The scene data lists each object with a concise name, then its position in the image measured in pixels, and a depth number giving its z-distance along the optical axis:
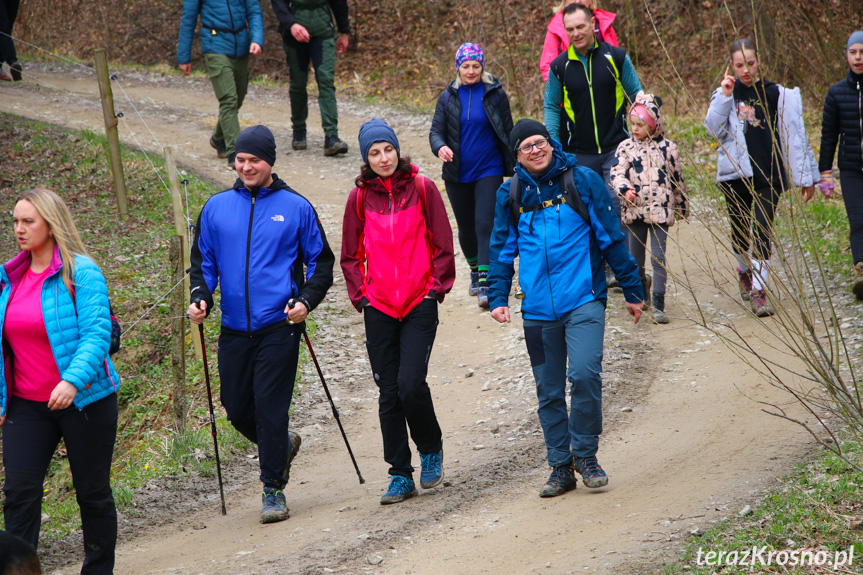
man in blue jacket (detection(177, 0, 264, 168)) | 24.69
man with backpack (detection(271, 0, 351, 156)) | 25.59
